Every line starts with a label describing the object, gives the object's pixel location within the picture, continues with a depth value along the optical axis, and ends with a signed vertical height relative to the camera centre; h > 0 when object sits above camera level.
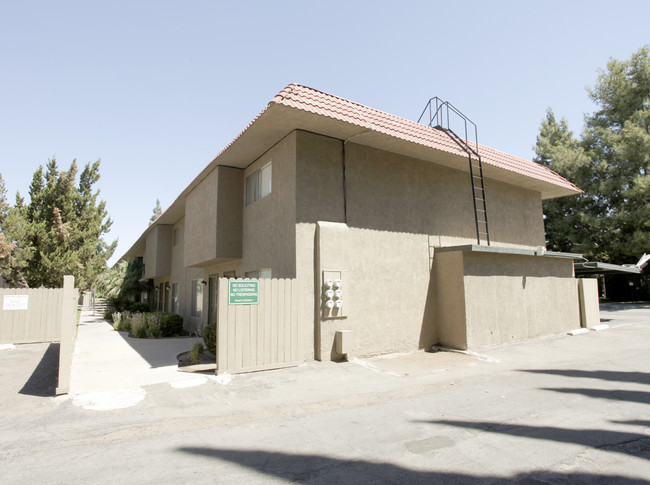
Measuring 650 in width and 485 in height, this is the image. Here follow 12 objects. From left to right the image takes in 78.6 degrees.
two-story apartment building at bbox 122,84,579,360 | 9.50 +1.59
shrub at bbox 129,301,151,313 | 25.23 -1.17
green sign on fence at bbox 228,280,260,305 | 8.18 -0.09
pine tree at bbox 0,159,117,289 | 21.30 +3.29
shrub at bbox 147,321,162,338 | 15.66 -1.67
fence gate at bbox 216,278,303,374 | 8.07 -0.79
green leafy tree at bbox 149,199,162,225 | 58.68 +11.75
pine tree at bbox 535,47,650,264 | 24.05 +7.38
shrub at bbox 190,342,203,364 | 9.95 -1.65
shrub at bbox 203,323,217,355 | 10.20 -1.29
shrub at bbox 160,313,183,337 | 16.14 -1.47
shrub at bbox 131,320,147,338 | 15.84 -1.65
